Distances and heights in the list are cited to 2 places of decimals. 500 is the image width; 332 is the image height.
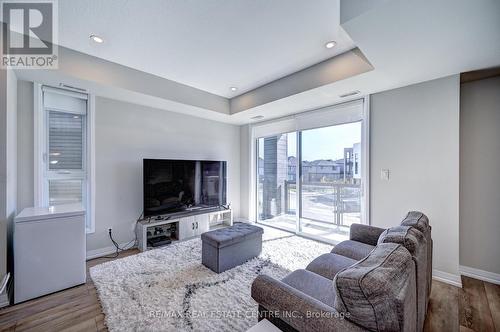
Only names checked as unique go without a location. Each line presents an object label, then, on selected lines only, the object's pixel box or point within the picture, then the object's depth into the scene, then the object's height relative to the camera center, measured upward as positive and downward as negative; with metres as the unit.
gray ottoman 2.50 -1.01
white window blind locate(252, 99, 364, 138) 3.21 +0.83
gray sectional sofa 0.88 -0.64
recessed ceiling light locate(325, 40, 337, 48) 2.24 +1.31
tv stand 3.25 -1.04
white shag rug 1.76 -1.27
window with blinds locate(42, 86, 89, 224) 2.78 +0.25
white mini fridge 2.03 -0.87
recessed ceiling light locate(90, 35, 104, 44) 2.14 +1.31
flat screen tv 3.34 -0.34
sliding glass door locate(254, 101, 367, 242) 3.27 -0.13
